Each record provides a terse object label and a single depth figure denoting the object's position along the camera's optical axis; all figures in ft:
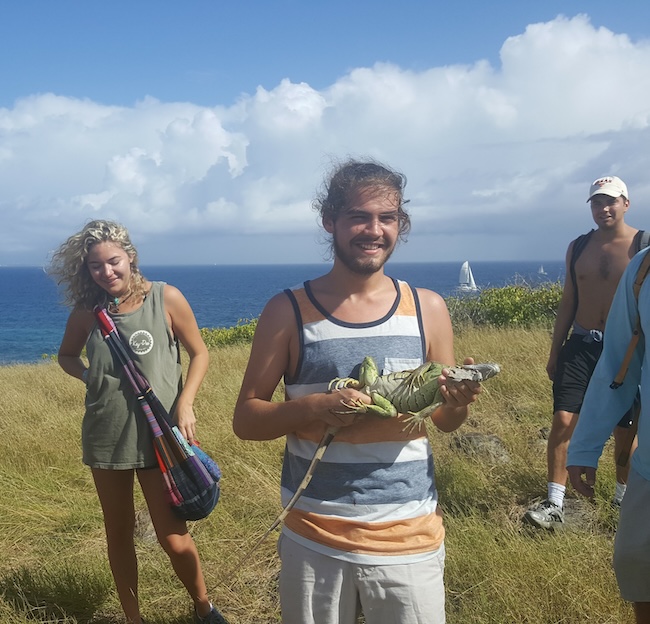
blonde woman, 9.71
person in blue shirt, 6.59
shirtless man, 13.83
